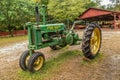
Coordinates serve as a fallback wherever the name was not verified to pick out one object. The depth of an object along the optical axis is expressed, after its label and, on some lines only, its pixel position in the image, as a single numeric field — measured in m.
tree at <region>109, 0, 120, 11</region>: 25.86
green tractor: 2.43
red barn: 9.87
